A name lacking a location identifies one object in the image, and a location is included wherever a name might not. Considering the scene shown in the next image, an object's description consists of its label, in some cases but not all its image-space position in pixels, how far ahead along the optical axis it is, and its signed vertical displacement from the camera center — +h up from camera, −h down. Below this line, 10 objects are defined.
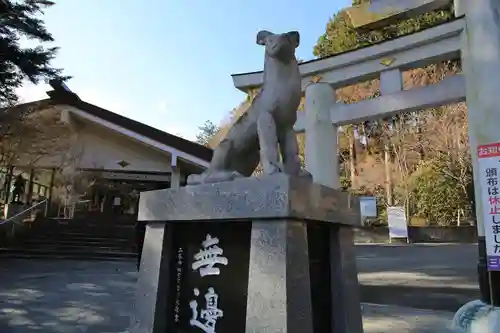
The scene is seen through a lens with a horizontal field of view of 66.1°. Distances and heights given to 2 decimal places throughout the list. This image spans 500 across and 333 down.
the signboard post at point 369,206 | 16.50 +0.95
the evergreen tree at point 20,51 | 8.46 +3.83
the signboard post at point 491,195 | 3.70 +0.36
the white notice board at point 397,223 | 16.06 +0.25
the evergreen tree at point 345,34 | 16.53 +9.31
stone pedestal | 2.21 -0.22
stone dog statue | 2.68 +0.74
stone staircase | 10.95 -0.60
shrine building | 14.21 +2.41
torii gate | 5.01 +2.39
